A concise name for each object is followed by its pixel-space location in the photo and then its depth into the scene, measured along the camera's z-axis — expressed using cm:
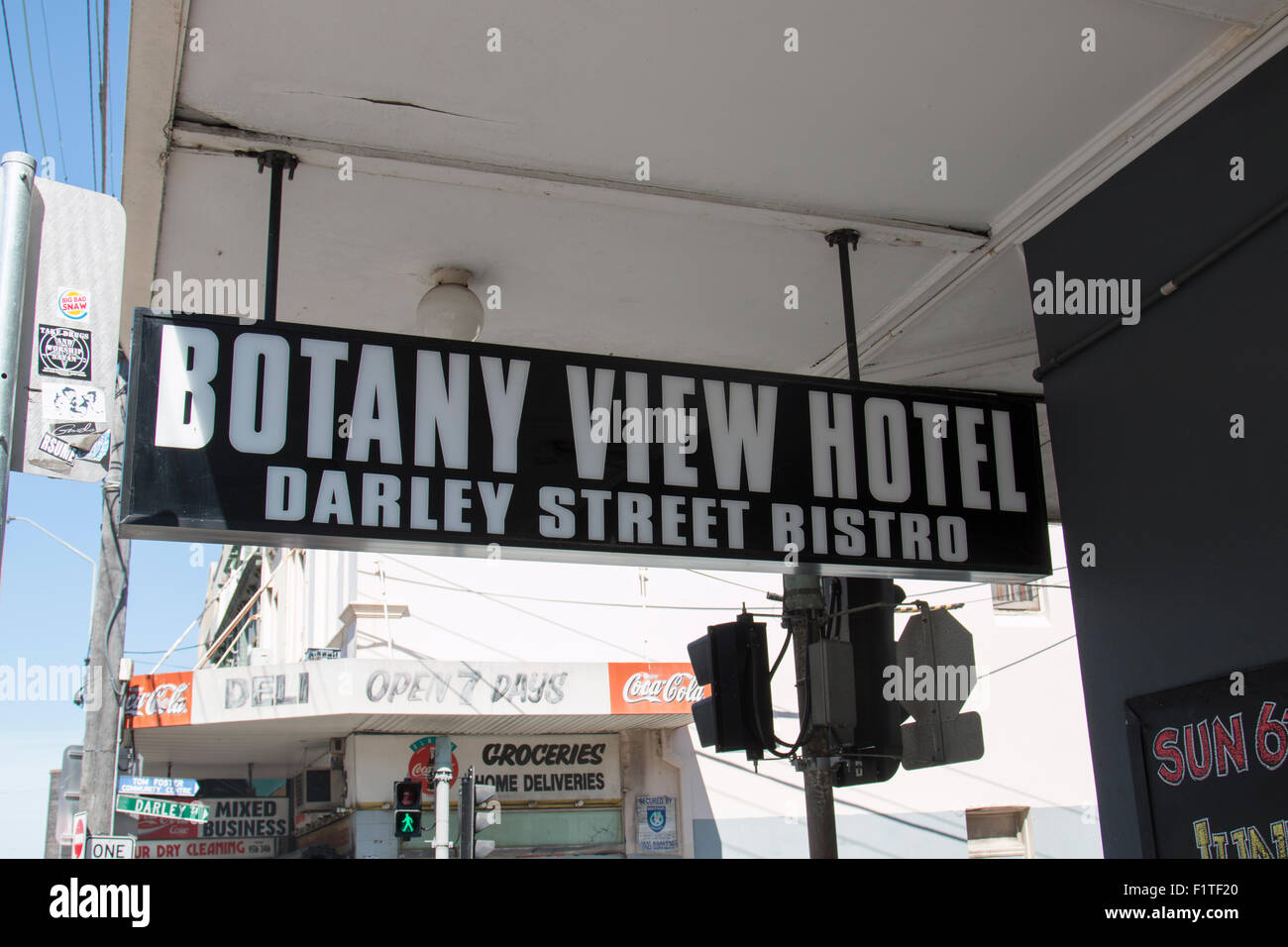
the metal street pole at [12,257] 272
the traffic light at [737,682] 669
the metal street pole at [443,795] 1331
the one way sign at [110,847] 1111
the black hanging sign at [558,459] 328
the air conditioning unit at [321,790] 1723
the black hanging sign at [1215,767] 306
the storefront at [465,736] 1548
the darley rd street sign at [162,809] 1424
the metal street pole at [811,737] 691
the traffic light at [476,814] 1248
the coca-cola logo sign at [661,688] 1606
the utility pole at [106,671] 1207
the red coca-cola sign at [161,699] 1633
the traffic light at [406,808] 1317
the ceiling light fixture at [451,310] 474
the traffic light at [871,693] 641
